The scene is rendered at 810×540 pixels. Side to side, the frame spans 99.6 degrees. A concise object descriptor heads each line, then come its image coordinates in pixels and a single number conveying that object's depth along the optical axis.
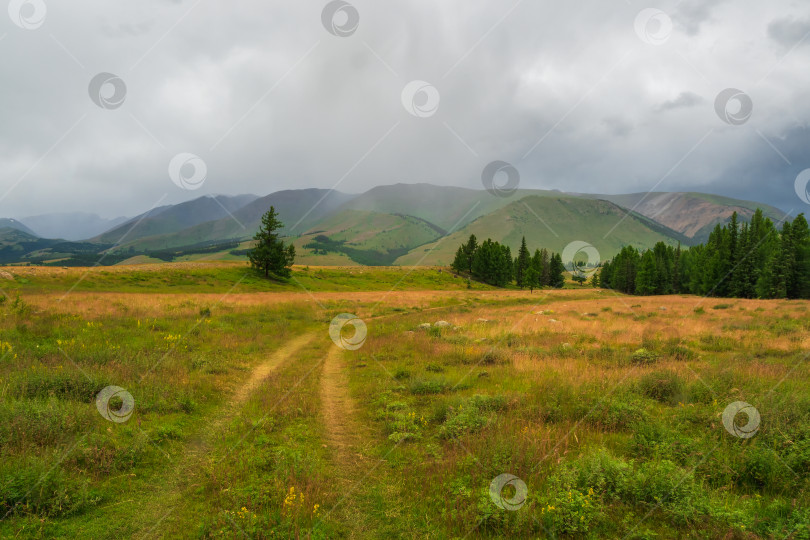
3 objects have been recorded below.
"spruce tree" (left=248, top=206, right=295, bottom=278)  66.94
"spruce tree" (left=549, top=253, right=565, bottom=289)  113.62
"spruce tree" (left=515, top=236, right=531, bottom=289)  104.88
